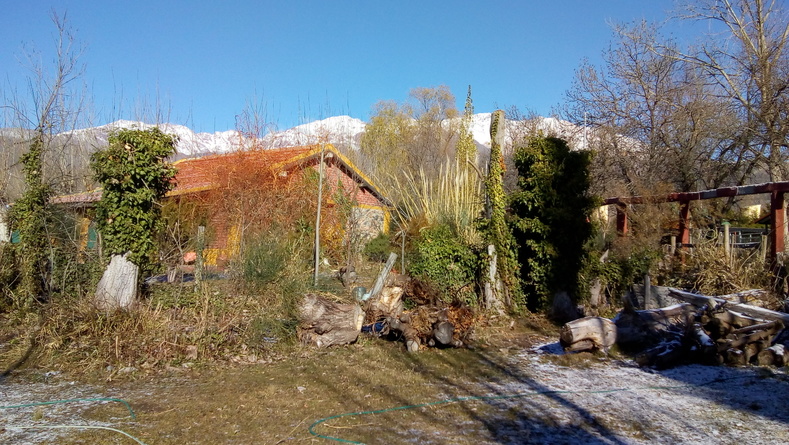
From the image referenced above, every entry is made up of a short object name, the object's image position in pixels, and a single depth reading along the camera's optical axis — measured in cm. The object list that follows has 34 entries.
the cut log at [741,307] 730
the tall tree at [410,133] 3522
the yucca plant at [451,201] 1273
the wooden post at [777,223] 920
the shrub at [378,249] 1592
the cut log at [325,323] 785
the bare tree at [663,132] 1848
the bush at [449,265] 970
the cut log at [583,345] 749
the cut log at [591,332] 742
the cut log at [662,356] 689
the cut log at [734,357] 692
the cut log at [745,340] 705
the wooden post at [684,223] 1157
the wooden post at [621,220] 1295
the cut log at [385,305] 848
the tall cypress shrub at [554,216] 959
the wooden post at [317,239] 871
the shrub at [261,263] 805
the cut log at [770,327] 713
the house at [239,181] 1196
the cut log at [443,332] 787
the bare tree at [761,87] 1662
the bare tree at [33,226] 905
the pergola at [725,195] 923
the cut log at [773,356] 675
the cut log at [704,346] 705
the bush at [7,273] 953
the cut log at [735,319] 738
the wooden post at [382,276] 858
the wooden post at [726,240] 973
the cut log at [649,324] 761
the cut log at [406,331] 788
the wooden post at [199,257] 833
